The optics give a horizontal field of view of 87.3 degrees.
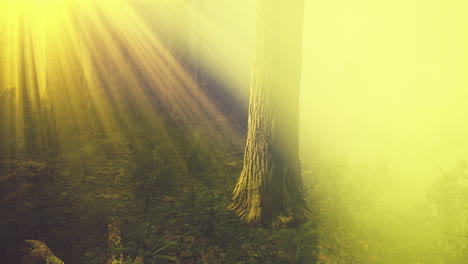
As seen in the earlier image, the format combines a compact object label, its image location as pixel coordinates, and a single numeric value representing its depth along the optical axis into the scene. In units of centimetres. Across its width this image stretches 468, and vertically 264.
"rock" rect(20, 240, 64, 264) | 241
